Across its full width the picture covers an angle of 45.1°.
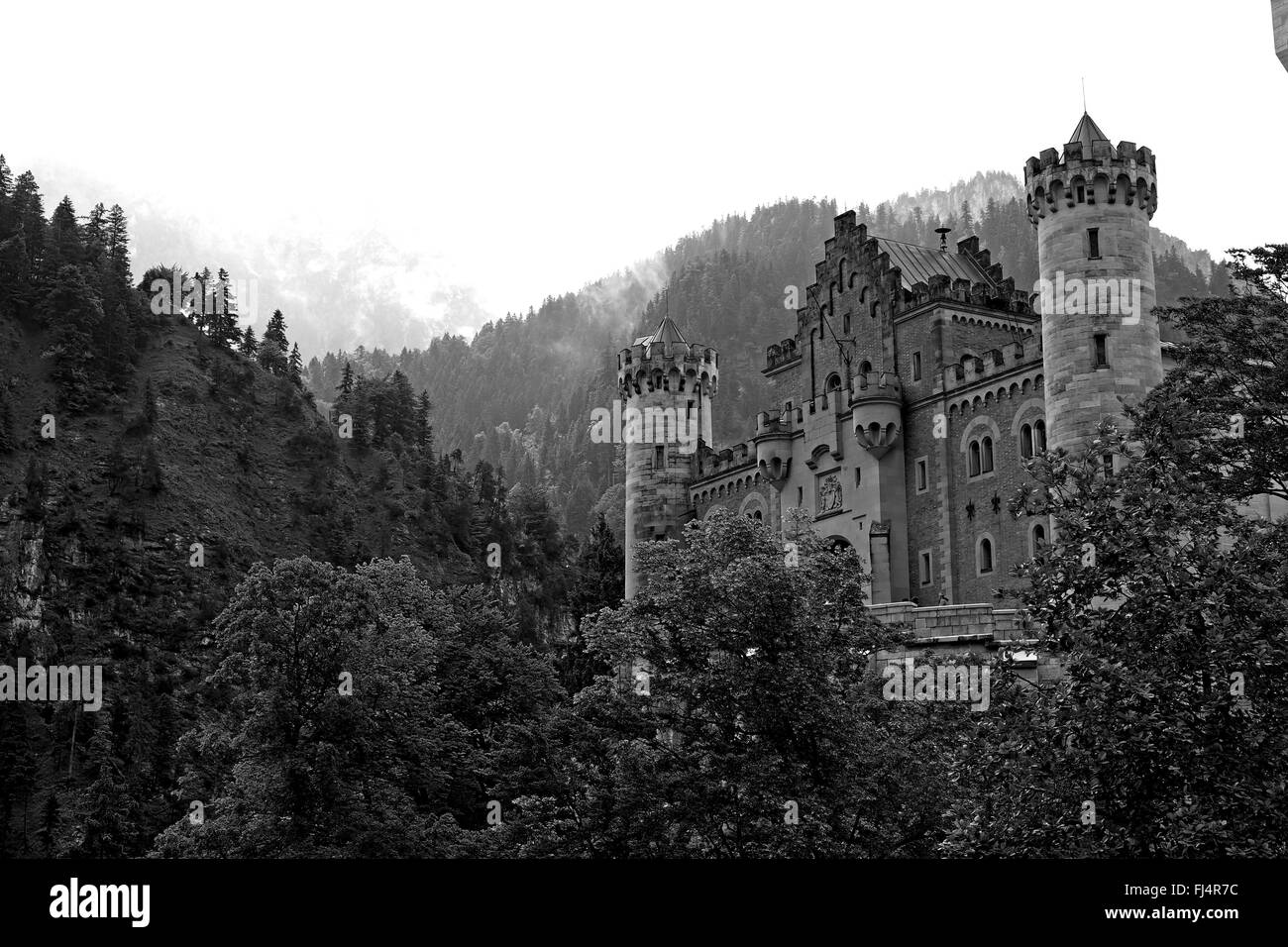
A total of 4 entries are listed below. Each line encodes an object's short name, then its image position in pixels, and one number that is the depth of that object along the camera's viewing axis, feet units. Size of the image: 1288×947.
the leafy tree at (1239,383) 122.72
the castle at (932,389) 171.01
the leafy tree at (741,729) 116.06
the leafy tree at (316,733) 150.41
